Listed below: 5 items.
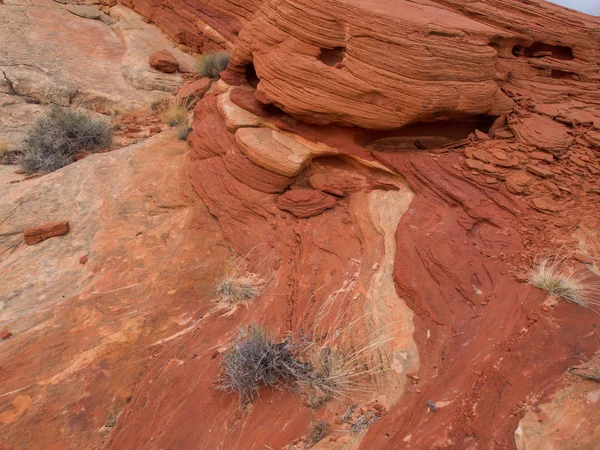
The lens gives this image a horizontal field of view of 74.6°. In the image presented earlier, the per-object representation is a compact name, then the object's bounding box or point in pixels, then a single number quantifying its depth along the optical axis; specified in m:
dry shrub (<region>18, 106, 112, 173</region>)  6.76
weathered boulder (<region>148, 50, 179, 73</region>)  10.13
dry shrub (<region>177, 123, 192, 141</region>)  7.21
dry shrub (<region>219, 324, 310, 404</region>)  3.29
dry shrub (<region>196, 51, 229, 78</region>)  9.38
